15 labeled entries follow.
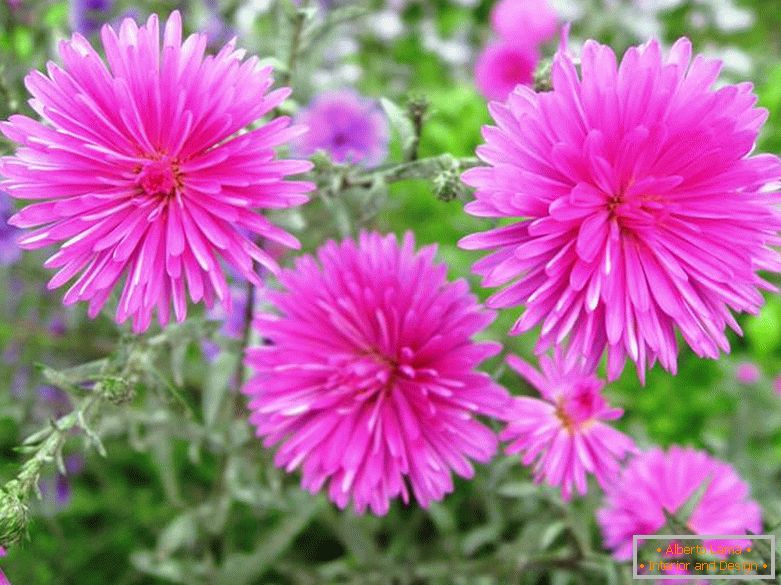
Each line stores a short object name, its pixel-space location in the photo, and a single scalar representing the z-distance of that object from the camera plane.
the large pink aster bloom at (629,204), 0.17
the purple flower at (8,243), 0.35
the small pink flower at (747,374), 0.42
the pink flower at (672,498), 0.27
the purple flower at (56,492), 0.36
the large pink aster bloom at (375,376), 0.22
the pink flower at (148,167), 0.18
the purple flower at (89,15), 0.36
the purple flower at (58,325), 0.41
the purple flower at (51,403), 0.38
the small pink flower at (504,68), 0.48
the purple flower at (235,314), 0.32
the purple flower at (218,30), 0.37
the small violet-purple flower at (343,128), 0.37
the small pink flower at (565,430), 0.23
